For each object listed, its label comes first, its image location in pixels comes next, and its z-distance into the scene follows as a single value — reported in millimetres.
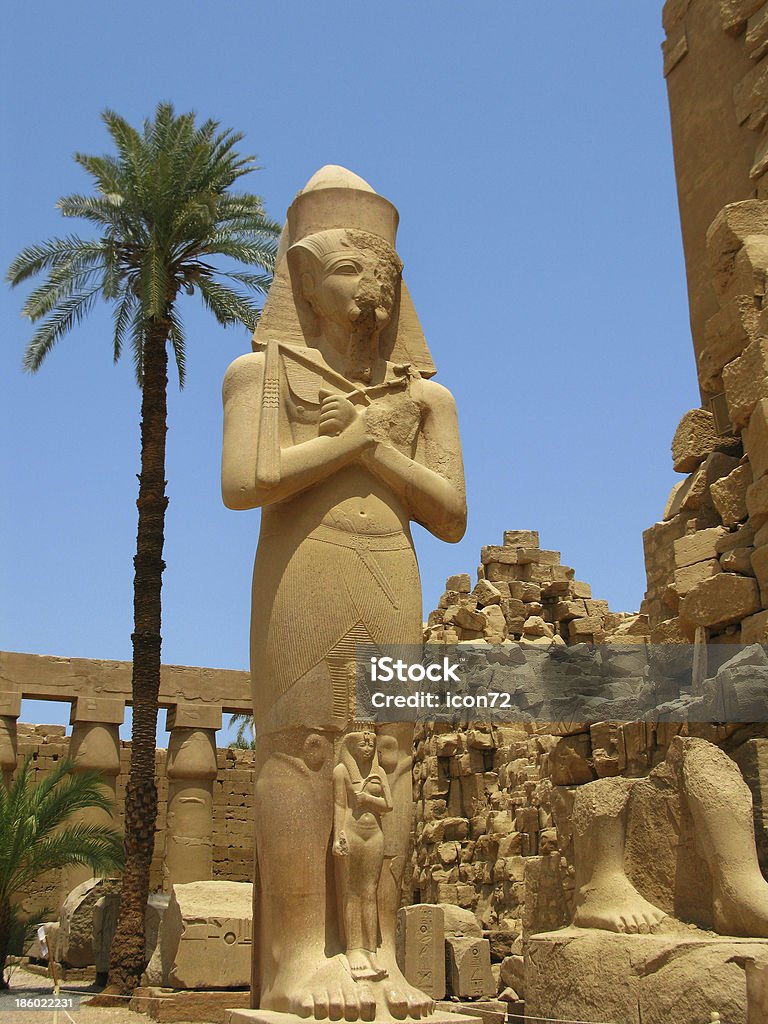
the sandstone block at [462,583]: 13789
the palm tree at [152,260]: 12414
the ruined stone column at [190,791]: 15844
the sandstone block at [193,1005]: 8352
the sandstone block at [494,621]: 12938
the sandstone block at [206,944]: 8516
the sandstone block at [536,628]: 13023
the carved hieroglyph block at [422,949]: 8445
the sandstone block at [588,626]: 13219
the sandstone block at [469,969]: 8430
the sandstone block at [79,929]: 13203
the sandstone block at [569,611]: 13430
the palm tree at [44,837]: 11438
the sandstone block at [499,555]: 13656
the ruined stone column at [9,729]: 15633
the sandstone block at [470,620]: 12961
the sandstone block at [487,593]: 13219
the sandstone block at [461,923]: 9131
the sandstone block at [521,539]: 13891
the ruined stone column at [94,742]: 16078
